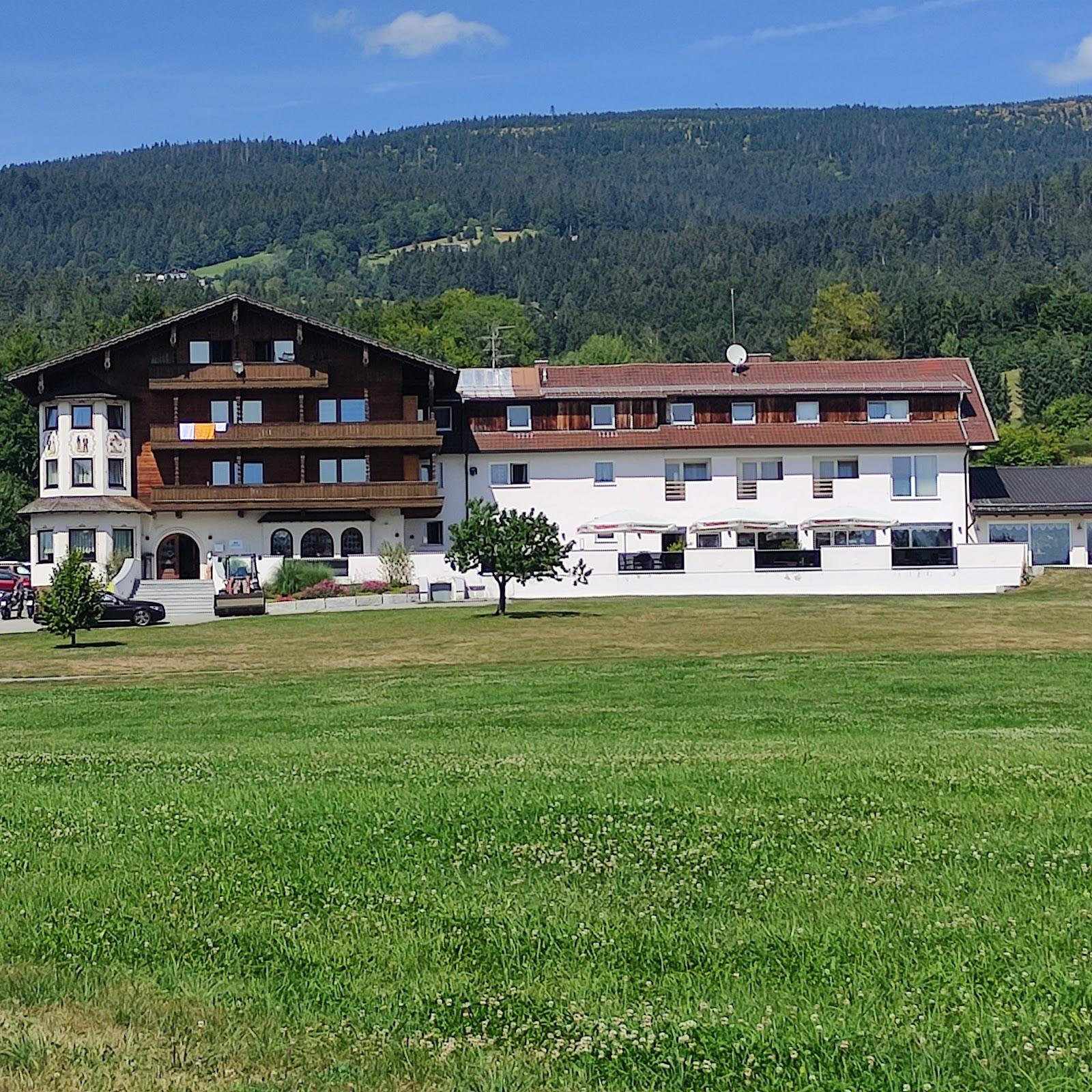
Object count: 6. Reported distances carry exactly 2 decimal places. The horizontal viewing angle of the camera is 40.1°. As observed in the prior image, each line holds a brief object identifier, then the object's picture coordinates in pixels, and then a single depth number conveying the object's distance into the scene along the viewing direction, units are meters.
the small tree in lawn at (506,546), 49.12
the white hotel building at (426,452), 70.69
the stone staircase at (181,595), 61.03
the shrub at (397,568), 63.19
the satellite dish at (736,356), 78.44
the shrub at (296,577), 62.30
